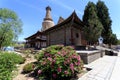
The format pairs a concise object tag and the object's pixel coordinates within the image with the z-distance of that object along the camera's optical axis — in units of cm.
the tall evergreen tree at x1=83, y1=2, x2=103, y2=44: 898
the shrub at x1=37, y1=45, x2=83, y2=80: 302
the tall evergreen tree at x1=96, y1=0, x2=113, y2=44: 1217
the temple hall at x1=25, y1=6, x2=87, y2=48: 876
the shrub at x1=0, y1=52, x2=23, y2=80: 206
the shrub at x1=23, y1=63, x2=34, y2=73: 418
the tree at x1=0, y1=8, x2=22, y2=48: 1332
